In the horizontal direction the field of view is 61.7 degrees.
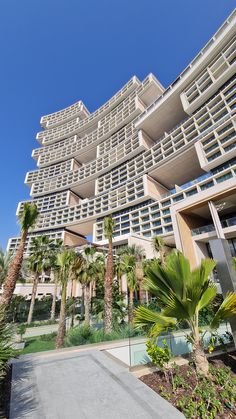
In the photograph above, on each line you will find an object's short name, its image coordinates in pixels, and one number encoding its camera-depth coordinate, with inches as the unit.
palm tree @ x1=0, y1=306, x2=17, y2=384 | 172.9
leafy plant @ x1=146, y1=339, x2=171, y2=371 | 211.9
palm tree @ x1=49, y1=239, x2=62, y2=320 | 1123.3
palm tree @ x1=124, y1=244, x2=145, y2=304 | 1072.2
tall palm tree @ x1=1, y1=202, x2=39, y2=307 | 471.2
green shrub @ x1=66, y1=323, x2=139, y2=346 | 432.1
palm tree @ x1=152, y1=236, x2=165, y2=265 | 1213.6
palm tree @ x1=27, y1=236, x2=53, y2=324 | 1119.0
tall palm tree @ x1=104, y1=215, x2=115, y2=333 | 538.4
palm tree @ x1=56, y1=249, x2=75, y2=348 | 474.2
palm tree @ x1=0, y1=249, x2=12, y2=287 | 829.2
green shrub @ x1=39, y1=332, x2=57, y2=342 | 673.5
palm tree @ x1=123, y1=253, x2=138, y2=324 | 830.8
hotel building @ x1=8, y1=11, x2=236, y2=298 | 952.9
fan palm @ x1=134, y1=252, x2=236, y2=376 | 202.7
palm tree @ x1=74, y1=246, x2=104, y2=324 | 919.2
